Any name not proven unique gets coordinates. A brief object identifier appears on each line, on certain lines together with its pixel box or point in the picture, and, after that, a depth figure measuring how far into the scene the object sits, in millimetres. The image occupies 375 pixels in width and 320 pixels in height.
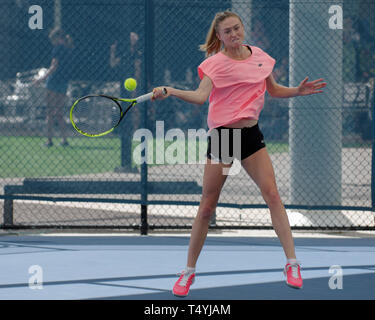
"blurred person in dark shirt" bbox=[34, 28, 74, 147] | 26406
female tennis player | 11680
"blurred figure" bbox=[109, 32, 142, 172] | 25731
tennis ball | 12695
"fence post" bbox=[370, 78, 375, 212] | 17406
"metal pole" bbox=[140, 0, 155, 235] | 17172
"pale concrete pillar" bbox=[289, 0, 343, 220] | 18828
